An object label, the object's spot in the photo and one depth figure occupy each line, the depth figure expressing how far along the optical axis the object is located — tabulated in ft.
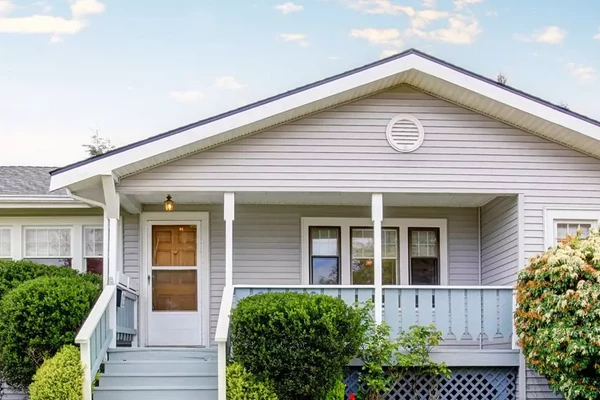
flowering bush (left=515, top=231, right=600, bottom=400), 29.27
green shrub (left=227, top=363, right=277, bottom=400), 29.48
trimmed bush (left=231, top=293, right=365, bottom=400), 29.35
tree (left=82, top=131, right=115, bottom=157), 84.17
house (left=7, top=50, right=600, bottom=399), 33.06
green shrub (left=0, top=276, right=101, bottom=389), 30.96
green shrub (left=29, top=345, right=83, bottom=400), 29.43
